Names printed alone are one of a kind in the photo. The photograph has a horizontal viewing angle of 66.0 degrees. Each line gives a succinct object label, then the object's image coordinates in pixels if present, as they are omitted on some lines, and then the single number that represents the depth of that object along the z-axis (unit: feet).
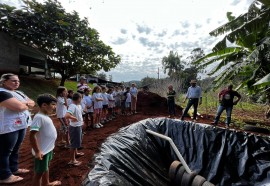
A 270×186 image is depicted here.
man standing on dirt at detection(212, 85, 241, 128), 23.70
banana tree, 16.65
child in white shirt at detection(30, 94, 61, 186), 8.15
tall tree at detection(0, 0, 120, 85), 44.70
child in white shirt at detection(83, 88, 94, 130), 22.01
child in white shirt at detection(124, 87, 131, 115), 35.42
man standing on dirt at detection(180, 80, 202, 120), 26.94
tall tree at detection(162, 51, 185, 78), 141.74
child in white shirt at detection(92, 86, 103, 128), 24.38
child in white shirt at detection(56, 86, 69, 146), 15.97
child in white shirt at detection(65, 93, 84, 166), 12.51
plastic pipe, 9.87
